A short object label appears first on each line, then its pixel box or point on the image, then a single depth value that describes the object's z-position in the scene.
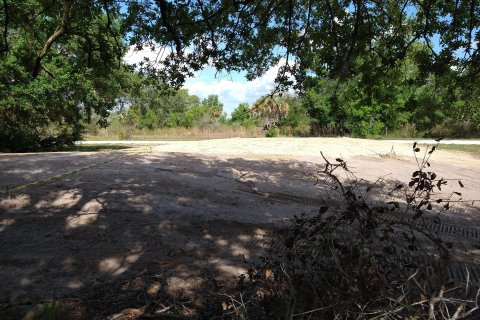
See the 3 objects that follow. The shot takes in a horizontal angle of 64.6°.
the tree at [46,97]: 14.51
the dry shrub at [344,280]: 1.87
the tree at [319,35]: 6.02
